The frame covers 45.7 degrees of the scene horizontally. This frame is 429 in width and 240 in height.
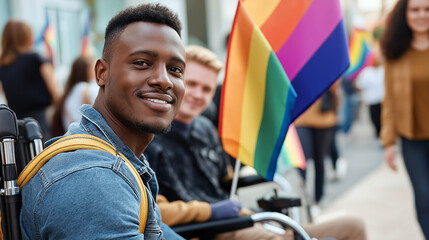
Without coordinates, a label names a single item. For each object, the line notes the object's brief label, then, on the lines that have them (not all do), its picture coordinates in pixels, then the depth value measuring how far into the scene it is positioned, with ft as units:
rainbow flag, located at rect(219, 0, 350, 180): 7.89
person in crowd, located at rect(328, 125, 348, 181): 22.59
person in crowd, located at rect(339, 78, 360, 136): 34.17
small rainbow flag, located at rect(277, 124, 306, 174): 11.73
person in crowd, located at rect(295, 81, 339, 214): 18.45
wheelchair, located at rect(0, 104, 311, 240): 4.85
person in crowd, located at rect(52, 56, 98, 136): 15.86
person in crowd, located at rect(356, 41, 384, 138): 28.25
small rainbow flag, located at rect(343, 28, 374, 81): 27.27
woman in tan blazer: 11.15
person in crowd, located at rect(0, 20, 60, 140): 16.81
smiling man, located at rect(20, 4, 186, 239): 4.05
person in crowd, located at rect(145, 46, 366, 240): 8.04
